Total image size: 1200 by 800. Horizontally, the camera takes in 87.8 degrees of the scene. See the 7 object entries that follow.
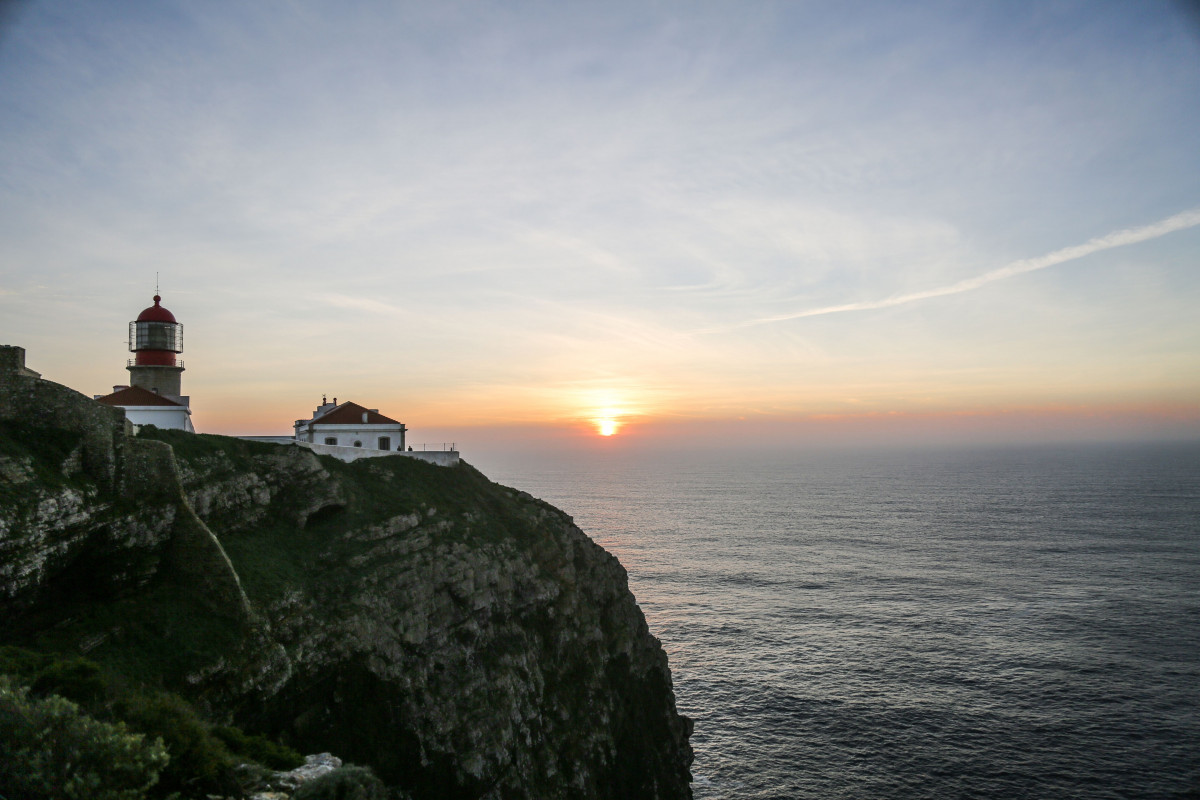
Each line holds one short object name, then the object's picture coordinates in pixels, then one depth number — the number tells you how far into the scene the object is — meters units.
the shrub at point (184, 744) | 13.91
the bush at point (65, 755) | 11.65
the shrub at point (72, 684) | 15.83
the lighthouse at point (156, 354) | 52.91
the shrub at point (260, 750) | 17.55
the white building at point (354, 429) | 53.25
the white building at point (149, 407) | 45.31
